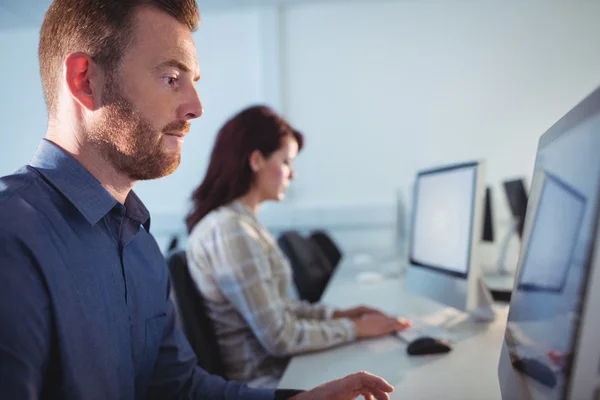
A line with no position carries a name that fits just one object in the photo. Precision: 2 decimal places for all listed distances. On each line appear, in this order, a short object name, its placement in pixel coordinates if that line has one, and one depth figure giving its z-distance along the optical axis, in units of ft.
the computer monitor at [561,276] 1.30
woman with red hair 3.92
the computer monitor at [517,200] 7.18
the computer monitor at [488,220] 7.29
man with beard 1.97
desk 2.88
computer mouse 3.52
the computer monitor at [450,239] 4.04
